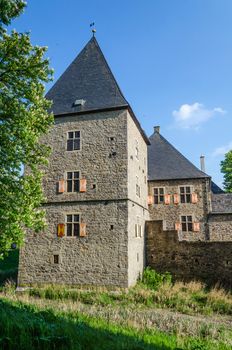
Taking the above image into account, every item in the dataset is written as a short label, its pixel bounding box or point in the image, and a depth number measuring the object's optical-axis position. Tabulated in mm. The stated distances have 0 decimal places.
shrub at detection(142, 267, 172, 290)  15344
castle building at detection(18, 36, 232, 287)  14156
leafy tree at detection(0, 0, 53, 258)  8984
